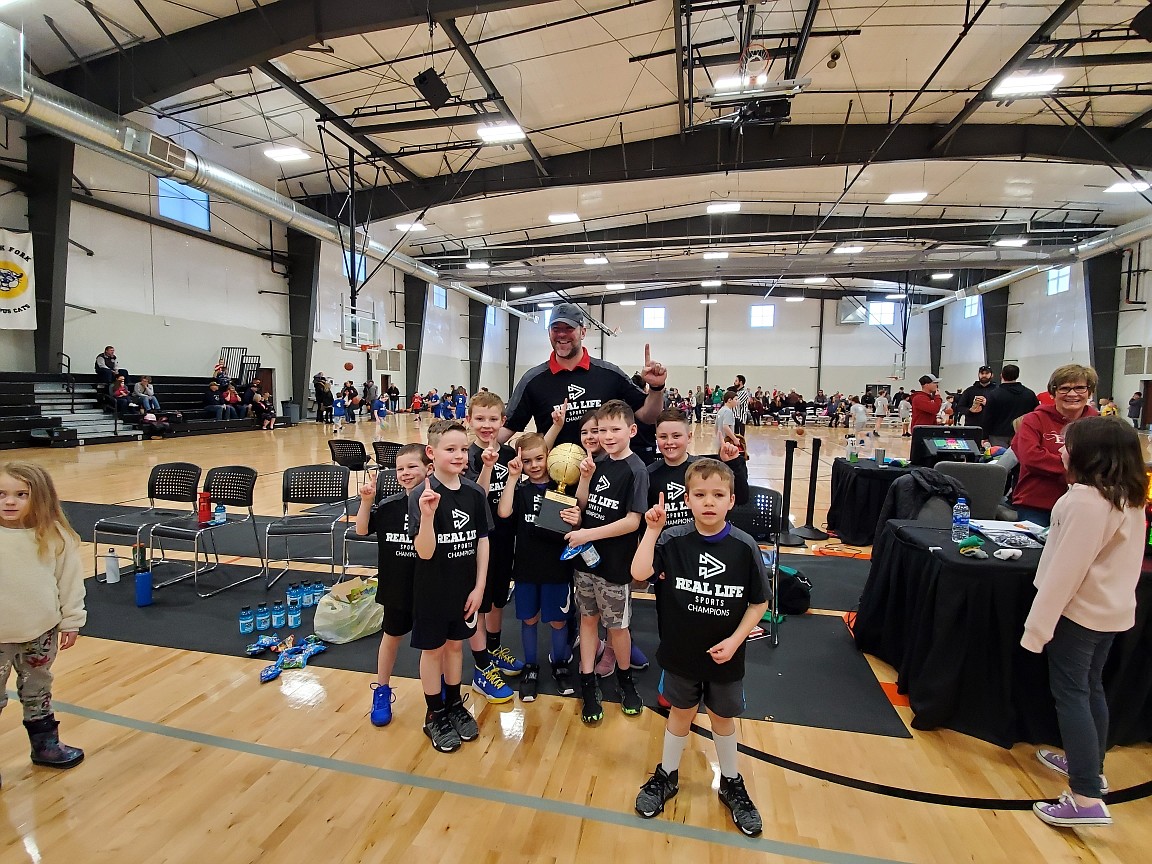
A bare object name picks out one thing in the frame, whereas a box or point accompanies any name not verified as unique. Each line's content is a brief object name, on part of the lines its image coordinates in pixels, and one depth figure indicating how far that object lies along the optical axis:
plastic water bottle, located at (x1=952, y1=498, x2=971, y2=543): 2.90
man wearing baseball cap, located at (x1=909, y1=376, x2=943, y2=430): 7.23
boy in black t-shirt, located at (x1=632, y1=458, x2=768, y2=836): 1.97
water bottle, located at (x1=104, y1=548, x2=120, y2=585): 4.33
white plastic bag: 3.44
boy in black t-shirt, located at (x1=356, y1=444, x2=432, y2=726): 2.44
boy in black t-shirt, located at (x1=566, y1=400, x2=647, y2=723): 2.50
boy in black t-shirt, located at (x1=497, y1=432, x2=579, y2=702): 2.80
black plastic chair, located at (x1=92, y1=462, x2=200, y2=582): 4.43
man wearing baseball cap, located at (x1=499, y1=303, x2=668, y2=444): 2.96
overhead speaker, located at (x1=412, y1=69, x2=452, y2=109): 7.93
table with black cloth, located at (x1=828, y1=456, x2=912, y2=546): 5.64
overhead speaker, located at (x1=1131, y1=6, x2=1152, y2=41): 6.41
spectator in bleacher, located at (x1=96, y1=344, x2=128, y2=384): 11.74
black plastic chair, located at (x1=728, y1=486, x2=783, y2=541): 3.90
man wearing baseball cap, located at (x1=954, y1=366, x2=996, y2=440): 6.82
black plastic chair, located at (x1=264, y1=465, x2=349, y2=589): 4.66
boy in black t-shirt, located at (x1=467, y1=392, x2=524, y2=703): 2.69
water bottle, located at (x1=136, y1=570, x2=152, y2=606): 3.90
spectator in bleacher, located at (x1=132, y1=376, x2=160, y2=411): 12.26
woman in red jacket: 2.91
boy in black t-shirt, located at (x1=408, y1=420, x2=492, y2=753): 2.32
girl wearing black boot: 2.05
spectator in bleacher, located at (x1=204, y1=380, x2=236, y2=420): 13.95
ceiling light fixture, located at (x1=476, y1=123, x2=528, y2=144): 8.66
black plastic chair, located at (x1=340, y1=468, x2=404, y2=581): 4.50
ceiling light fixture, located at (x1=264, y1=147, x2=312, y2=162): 10.73
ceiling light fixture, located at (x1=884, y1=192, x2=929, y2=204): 13.02
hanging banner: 10.09
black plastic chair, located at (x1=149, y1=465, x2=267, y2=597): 4.55
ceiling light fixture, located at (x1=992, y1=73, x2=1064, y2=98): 7.26
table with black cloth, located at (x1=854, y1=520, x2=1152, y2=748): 2.42
